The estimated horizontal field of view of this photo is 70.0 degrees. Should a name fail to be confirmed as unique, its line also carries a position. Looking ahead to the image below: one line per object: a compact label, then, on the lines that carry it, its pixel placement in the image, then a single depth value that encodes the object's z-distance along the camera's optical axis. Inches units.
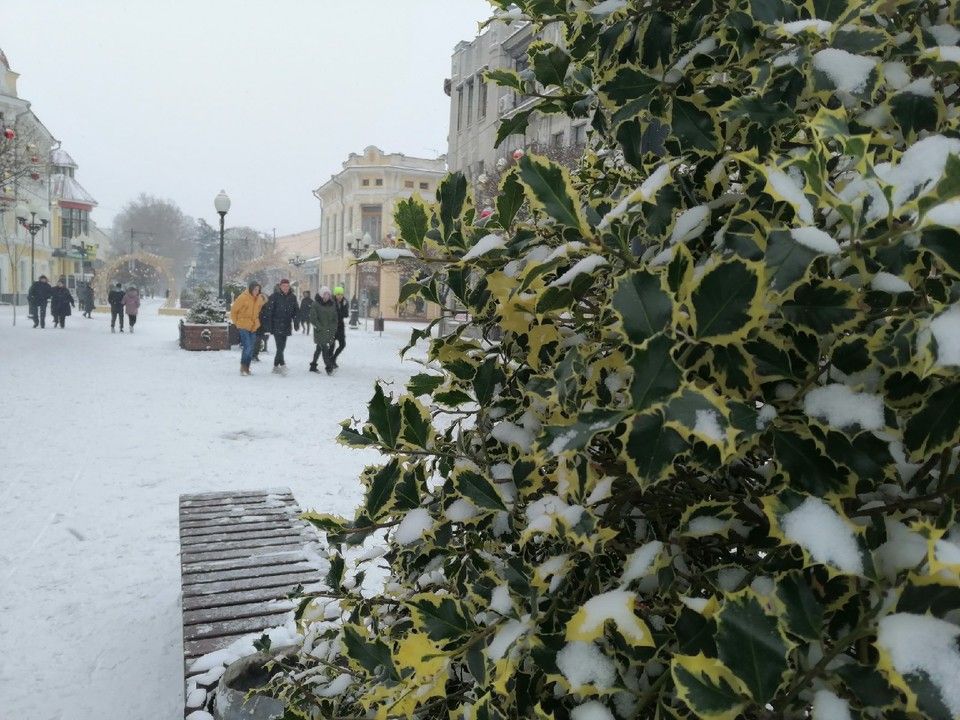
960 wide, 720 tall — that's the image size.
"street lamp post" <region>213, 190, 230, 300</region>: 756.0
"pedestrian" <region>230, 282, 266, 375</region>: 519.5
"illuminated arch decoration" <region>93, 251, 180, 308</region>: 1649.9
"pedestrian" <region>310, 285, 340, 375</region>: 542.0
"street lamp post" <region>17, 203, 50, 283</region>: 954.1
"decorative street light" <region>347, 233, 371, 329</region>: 1042.6
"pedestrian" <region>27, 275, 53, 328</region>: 930.7
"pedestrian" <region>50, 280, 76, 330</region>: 949.2
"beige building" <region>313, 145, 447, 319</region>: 1884.8
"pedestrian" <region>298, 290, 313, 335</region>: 997.2
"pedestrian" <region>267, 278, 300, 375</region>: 565.0
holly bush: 26.0
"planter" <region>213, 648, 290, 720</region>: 82.4
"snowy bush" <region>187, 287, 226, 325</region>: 747.4
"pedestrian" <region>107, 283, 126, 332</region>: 938.1
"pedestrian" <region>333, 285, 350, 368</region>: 560.7
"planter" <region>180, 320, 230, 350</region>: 718.5
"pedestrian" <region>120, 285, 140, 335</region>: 955.9
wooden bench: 105.2
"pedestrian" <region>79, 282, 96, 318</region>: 1222.9
